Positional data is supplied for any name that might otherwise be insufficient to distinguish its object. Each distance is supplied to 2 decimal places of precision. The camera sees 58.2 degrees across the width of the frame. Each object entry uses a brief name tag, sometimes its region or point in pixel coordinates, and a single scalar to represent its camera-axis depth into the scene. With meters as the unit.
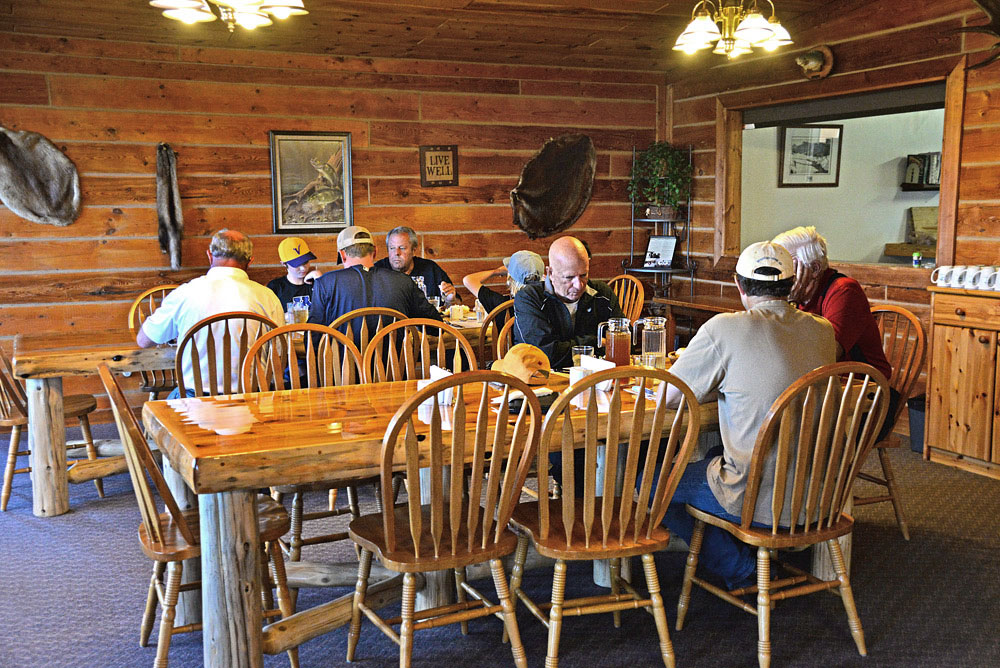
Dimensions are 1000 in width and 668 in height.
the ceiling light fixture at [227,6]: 3.13
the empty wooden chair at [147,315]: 4.66
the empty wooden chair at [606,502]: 2.43
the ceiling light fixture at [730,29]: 3.73
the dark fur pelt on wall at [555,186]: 6.79
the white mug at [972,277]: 4.52
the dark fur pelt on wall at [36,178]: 5.43
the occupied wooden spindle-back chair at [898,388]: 3.69
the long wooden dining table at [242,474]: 2.26
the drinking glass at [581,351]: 3.25
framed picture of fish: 6.03
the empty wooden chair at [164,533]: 2.40
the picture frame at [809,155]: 7.31
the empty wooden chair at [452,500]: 2.29
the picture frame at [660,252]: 6.96
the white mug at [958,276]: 4.60
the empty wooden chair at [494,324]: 4.43
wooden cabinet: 4.50
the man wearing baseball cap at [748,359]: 2.64
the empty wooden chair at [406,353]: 3.46
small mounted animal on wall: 5.48
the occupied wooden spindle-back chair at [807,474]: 2.57
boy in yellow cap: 5.27
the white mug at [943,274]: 4.68
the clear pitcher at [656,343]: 3.20
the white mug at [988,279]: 4.45
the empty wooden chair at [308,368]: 3.34
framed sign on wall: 6.44
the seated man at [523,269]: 4.55
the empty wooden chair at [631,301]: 5.85
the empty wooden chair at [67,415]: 4.18
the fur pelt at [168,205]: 5.68
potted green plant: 6.75
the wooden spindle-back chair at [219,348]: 3.60
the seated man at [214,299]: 3.91
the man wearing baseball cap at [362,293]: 4.24
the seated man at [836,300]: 3.47
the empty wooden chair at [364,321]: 3.88
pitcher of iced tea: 3.23
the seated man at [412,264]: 5.36
